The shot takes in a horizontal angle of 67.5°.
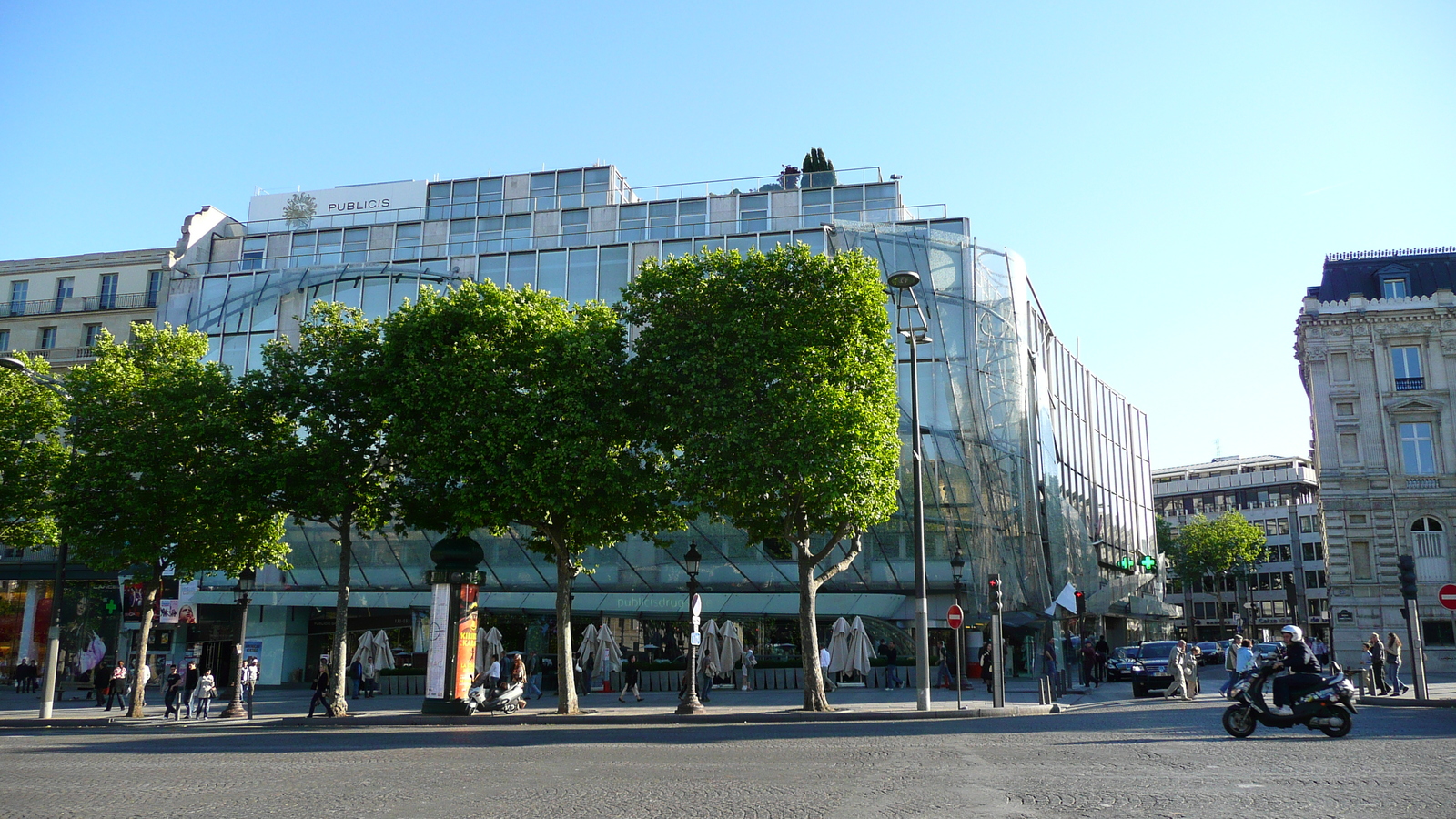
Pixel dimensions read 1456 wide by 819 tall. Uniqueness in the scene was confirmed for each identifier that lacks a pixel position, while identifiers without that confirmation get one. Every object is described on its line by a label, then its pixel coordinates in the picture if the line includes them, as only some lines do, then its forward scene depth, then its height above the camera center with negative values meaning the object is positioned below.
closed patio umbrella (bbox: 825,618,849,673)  33.03 -0.92
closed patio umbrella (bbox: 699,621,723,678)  33.16 -1.01
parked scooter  25.25 -1.95
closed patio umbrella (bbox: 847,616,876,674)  33.09 -0.99
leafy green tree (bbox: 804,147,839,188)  51.59 +21.89
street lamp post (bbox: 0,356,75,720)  26.91 -0.68
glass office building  40.09 +11.83
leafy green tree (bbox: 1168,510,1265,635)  88.12 +5.85
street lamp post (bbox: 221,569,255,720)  27.52 -0.49
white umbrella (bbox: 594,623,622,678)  34.81 -1.14
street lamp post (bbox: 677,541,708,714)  24.73 -0.63
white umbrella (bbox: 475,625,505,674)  34.78 -1.08
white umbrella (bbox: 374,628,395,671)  36.97 -1.29
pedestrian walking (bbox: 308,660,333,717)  25.98 -1.79
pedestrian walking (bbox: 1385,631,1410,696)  27.97 -1.01
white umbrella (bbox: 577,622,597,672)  34.66 -1.00
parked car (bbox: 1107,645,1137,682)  43.12 -1.81
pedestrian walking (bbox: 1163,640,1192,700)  28.38 -1.37
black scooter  15.52 -1.23
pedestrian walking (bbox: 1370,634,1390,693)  28.78 -1.04
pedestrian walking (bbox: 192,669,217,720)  27.22 -1.97
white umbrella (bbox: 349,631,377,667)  36.12 -1.14
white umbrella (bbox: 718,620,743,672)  33.62 -0.82
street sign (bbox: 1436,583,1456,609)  25.17 +0.59
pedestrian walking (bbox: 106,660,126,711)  29.88 -1.90
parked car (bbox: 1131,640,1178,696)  30.98 -1.51
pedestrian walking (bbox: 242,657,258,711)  28.28 -1.65
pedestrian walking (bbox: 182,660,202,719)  28.17 -1.71
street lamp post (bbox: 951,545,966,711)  29.72 +1.41
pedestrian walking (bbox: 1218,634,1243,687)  26.53 -0.85
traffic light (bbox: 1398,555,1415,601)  25.86 +1.05
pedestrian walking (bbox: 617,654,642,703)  30.78 -1.69
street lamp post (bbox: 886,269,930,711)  23.30 +1.29
